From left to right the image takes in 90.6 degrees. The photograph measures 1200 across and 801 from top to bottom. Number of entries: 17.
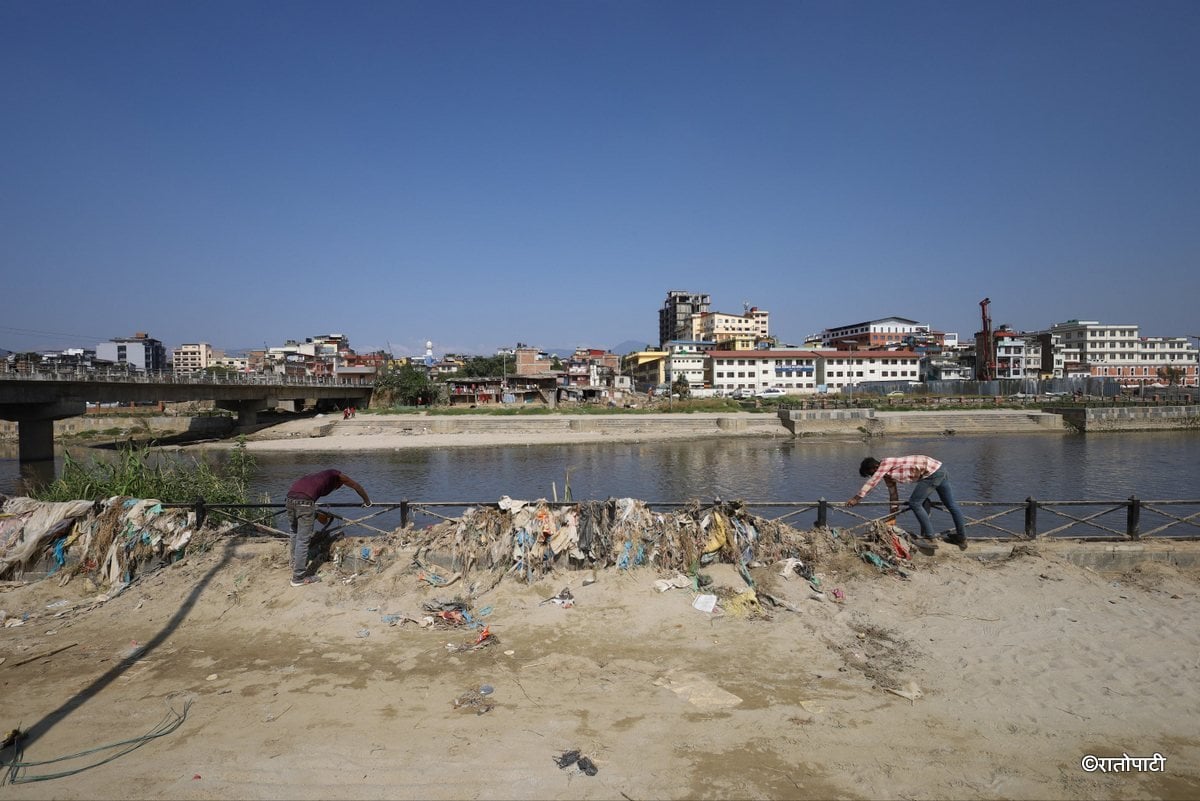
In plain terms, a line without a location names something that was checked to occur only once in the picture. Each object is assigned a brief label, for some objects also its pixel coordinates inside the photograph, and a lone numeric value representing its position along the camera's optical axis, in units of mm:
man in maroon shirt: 7453
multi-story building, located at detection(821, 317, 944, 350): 108188
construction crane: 82938
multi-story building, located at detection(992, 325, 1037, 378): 87312
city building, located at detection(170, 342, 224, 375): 129500
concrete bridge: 33688
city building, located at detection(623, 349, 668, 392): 92981
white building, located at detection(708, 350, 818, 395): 78875
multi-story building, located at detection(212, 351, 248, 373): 125562
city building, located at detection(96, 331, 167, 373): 115125
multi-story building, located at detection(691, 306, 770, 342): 117800
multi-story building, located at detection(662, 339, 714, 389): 82375
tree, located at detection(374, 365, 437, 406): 66875
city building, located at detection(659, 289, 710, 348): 134250
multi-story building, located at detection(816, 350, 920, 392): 81562
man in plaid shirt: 8125
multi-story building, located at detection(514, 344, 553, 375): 87125
